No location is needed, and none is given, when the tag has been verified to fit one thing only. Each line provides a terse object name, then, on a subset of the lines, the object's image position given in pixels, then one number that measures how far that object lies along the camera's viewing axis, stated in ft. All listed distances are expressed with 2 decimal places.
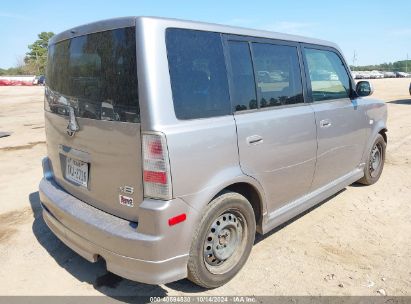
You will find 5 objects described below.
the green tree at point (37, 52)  312.44
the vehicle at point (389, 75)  268.43
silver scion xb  8.27
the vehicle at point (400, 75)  260.44
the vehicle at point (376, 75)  247.68
